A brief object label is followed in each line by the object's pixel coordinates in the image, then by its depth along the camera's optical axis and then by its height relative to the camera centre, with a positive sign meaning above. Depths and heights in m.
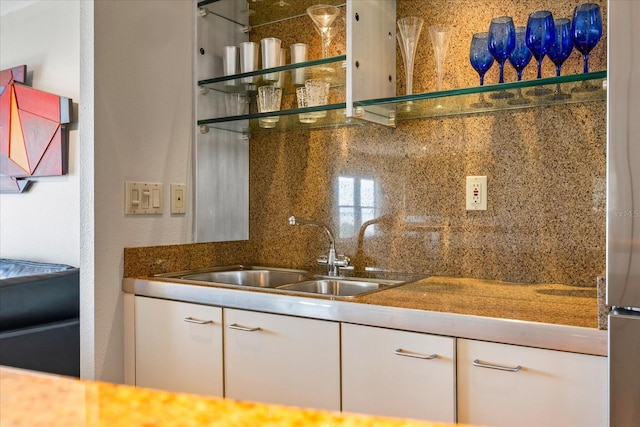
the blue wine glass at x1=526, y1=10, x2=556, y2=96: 1.63 +0.52
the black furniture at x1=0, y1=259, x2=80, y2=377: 2.15 -0.47
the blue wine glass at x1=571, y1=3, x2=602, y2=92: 1.59 +0.52
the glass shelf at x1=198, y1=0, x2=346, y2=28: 2.32 +0.86
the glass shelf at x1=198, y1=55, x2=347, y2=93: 2.06 +0.53
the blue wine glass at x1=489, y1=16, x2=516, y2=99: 1.70 +0.53
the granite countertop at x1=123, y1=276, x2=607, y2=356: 1.25 -0.26
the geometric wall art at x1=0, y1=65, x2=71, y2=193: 3.35 +0.49
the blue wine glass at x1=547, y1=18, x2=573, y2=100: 1.64 +0.48
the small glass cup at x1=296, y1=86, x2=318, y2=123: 2.11 +0.40
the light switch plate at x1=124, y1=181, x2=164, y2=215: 2.04 +0.04
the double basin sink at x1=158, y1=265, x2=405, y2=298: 1.97 -0.27
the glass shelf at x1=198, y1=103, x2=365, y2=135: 2.04 +0.36
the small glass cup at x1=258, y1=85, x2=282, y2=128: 2.21 +0.44
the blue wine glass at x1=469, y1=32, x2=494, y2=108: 1.78 +0.49
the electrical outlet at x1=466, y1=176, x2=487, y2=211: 1.92 +0.05
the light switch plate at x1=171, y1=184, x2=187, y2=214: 2.21 +0.04
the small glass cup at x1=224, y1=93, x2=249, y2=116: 2.43 +0.46
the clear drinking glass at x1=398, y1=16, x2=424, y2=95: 1.97 +0.61
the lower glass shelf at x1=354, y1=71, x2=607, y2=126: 1.58 +0.35
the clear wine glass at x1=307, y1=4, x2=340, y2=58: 2.13 +0.74
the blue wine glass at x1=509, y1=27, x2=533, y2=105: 1.72 +0.48
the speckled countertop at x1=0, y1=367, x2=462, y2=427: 0.47 -0.18
